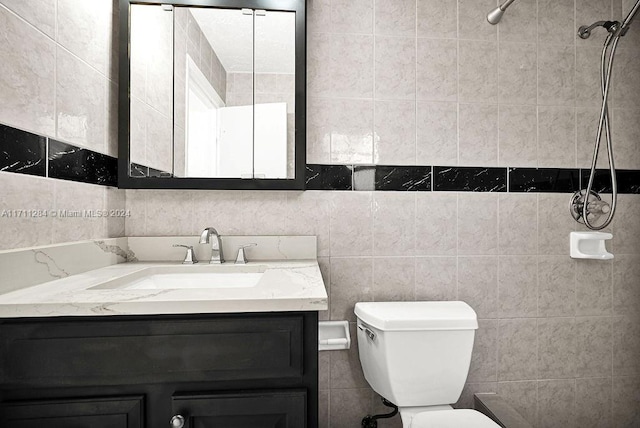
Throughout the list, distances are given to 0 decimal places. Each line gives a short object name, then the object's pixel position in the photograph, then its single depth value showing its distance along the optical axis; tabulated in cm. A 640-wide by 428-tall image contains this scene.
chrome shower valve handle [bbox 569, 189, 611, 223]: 169
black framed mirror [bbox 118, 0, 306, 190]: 149
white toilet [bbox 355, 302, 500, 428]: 130
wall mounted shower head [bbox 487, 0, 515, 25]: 154
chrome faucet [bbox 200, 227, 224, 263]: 147
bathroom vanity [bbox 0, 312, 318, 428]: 82
